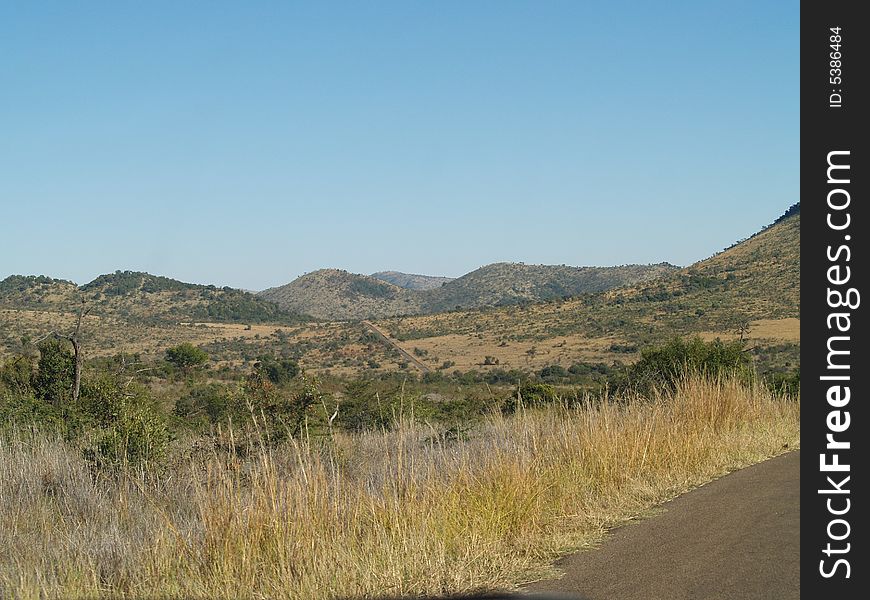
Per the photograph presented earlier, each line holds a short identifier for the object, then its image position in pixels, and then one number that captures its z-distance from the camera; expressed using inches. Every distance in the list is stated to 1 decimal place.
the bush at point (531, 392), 683.8
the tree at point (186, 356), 1636.3
